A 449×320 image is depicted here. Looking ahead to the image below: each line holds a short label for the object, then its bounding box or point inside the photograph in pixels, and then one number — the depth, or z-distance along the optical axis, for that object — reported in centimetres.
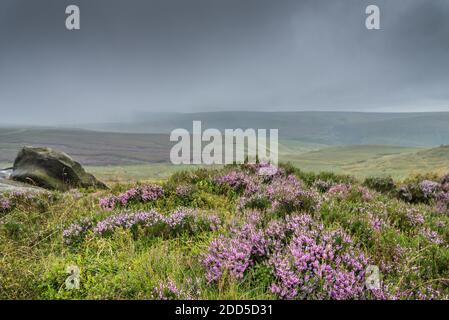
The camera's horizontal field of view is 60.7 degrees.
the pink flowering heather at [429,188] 1125
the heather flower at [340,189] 917
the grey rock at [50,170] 1529
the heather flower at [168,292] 374
